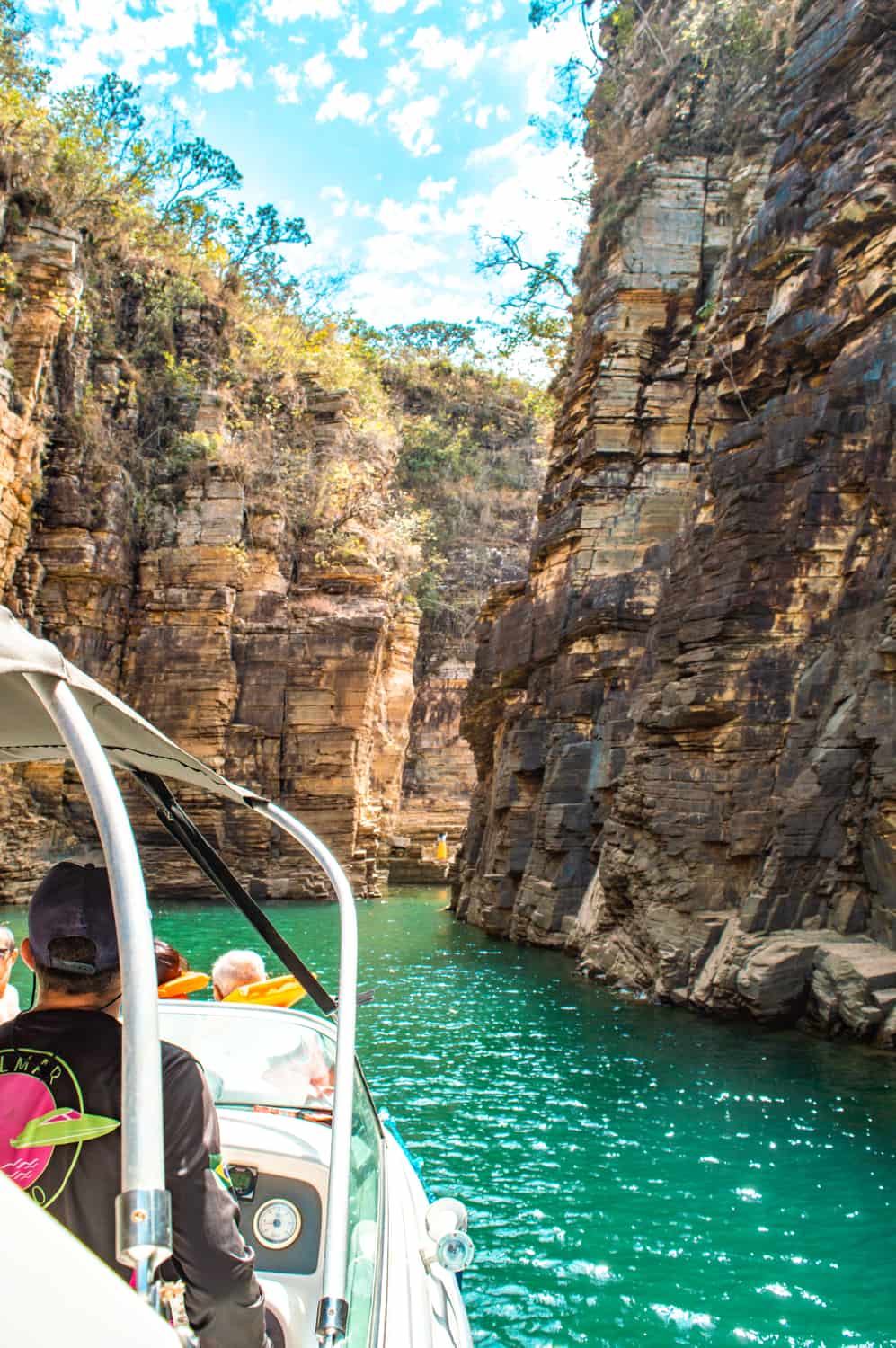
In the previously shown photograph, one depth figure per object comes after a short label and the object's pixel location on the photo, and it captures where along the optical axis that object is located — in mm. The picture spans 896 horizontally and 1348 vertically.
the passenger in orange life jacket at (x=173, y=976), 4685
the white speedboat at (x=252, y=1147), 990
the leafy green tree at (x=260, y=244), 34812
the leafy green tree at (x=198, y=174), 32438
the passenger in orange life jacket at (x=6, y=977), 4801
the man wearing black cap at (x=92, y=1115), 1791
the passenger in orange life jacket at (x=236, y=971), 6090
